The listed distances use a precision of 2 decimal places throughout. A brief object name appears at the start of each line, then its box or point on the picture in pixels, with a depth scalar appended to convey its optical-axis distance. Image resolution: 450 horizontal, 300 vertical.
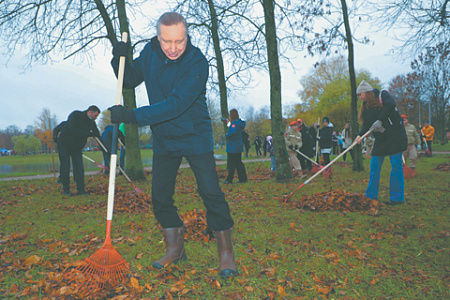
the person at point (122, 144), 9.50
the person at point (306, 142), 10.03
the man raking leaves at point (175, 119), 2.37
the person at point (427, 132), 14.96
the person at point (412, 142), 9.42
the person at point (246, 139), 17.65
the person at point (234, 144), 8.07
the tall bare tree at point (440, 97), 31.18
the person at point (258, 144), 24.25
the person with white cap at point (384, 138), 5.09
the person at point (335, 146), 20.35
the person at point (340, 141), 20.40
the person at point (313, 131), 11.87
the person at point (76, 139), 6.55
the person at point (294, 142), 9.57
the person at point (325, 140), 9.72
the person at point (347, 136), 14.29
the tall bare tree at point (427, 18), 9.71
